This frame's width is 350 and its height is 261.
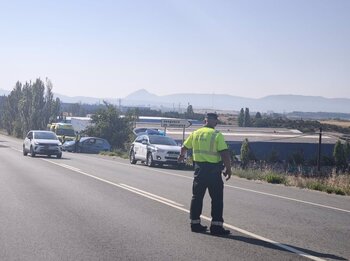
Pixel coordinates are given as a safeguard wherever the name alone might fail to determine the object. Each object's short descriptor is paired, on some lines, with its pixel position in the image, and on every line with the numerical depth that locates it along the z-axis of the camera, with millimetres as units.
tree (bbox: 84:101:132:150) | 55719
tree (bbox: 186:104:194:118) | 89400
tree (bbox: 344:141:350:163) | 39300
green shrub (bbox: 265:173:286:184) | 21233
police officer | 9336
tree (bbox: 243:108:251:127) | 88969
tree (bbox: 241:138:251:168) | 40784
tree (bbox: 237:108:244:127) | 90219
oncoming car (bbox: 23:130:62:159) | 33969
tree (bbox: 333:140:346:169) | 36469
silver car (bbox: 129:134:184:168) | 27703
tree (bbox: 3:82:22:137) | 90231
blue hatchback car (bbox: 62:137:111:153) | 48188
